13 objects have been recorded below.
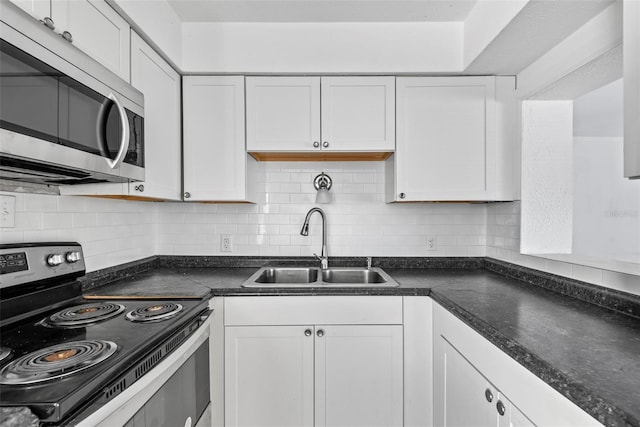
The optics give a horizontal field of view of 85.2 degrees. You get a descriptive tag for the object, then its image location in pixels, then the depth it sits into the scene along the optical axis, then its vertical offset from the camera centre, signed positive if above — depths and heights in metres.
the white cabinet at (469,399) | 1.05 -0.65
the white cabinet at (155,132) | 1.54 +0.42
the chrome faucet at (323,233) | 2.24 -0.14
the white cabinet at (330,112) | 2.04 +0.59
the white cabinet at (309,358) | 1.73 -0.73
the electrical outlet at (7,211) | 1.26 +0.00
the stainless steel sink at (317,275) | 2.23 -0.41
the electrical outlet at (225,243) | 2.36 -0.21
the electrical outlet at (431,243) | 2.35 -0.20
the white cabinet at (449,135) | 2.03 +0.46
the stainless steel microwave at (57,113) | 0.86 +0.29
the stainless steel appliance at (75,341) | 0.76 -0.38
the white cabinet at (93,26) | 1.07 +0.66
